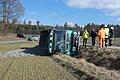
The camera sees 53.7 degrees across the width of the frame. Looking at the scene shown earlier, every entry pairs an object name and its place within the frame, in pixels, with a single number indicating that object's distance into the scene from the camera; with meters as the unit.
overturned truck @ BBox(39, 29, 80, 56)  10.69
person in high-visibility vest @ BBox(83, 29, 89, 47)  11.50
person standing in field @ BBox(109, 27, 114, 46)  10.00
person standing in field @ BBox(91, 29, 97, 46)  10.84
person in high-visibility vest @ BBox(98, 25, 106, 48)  9.61
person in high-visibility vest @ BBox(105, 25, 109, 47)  9.75
